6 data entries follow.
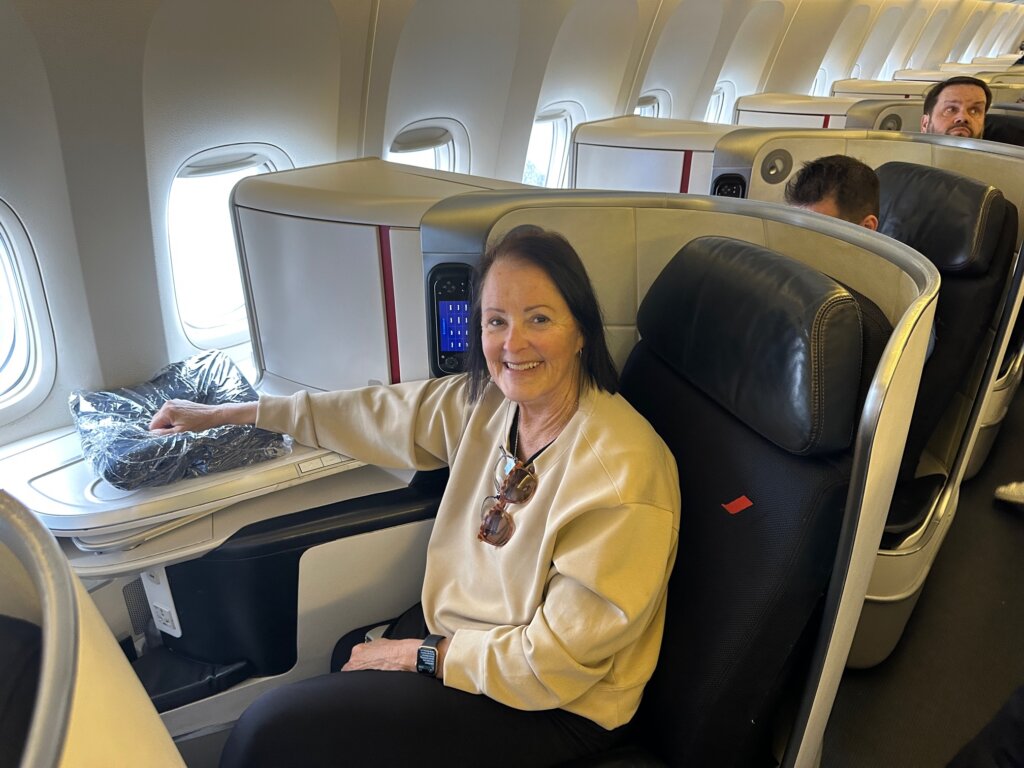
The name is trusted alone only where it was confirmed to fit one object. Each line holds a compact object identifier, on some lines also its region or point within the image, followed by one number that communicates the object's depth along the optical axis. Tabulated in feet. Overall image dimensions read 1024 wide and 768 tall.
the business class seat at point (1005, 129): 13.16
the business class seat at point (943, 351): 6.41
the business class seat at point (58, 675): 1.26
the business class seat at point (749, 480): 3.70
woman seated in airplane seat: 4.14
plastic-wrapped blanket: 5.24
